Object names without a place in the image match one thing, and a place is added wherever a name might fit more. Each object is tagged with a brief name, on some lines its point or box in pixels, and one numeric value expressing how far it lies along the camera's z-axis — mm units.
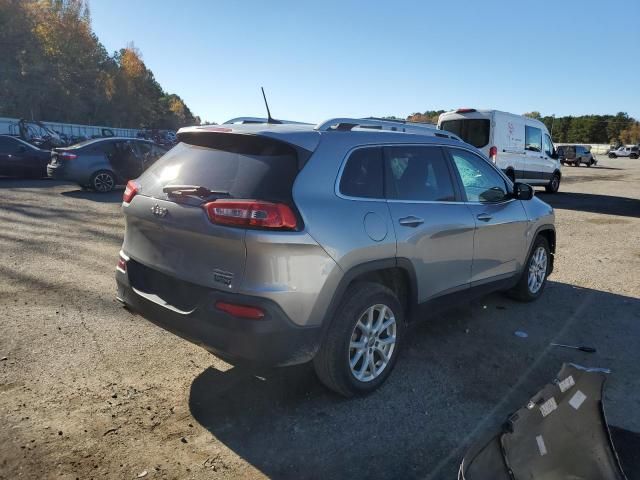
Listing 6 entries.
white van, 13500
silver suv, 2787
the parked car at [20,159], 15477
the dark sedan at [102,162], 13000
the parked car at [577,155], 42562
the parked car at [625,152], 63094
